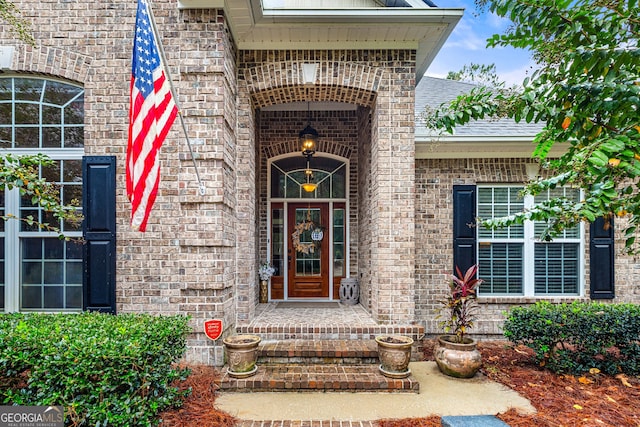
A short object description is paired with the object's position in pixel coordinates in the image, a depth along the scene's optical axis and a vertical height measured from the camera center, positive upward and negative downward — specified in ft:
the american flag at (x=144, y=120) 10.07 +2.72
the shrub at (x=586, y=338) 14.76 -4.86
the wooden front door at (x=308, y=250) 24.03 -2.18
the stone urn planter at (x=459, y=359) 14.28 -5.51
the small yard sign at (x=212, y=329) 14.25 -4.30
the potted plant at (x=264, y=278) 22.43 -3.71
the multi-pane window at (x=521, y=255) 19.86 -2.05
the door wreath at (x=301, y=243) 24.03 -1.43
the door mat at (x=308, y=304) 21.40 -5.17
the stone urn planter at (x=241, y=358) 13.25 -5.09
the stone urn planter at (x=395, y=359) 13.32 -5.13
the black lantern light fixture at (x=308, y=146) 21.00 +4.12
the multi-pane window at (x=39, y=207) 15.44 +0.87
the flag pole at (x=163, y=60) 10.79 +4.64
